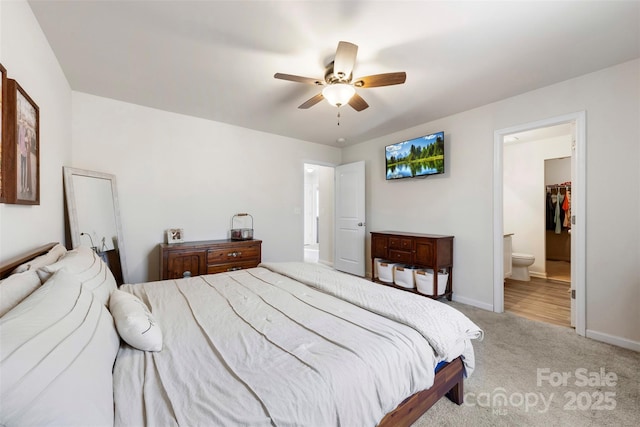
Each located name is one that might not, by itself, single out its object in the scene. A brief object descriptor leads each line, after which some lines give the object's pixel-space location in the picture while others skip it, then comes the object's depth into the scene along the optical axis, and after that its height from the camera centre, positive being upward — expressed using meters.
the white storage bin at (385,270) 3.74 -0.90
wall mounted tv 3.52 +0.74
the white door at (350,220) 4.70 -0.20
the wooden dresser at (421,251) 3.28 -0.59
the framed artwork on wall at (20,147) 1.33 +0.38
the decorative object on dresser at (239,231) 3.79 -0.31
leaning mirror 2.54 -0.03
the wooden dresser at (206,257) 3.04 -0.58
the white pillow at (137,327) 1.07 -0.48
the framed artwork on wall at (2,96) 1.27 +0.58
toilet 4.36 -1.00
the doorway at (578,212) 2.50 -0.06
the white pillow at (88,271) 1.27 -0.32
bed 0.67 -0.58
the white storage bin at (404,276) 3.49 -0.93
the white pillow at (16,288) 0.91 -0.29
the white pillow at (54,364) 0.56 -0.39
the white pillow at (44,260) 1.25 -0.26
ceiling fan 1.88 +1.03
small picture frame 3.32 -0.31
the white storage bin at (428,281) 3.30 -0.94
